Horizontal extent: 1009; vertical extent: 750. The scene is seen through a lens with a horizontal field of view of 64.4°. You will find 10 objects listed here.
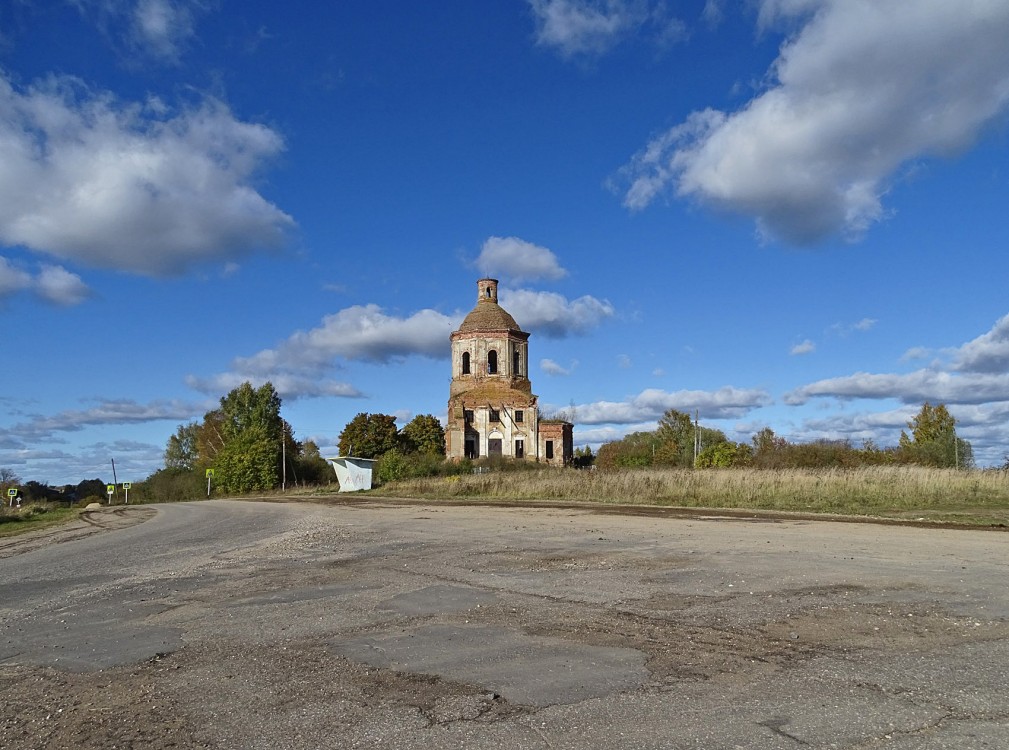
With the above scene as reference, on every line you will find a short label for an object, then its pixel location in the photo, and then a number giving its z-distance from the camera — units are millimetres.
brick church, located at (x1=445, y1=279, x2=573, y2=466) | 68688
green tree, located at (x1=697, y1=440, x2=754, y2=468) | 55394
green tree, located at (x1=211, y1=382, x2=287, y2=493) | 65000
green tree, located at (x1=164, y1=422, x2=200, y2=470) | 105250
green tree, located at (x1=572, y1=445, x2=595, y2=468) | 78256
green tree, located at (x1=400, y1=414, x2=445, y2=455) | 77062
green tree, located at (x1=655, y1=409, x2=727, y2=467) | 71750
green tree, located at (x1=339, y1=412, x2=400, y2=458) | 76250
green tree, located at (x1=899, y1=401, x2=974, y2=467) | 59219
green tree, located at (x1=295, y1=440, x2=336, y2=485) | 72688
